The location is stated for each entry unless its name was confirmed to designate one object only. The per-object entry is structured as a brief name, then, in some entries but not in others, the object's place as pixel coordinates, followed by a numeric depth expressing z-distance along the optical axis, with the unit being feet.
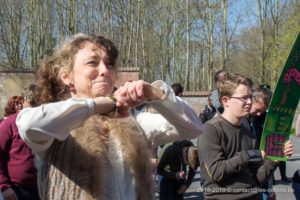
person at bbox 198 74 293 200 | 11.16
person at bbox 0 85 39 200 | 14.17
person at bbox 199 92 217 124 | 24.37
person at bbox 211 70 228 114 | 12.72
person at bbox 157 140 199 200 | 17.56
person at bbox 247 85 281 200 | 17.69
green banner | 10.98
